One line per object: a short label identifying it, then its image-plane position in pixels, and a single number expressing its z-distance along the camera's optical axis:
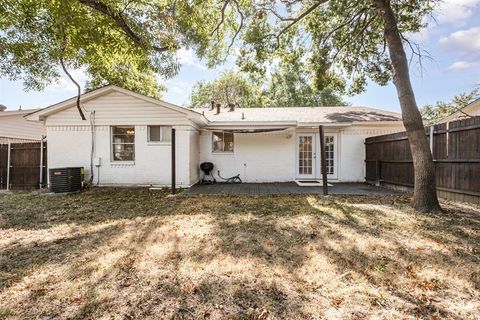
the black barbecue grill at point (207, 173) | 11.42
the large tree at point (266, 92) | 29.89
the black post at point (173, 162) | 8.05
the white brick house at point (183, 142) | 10.02
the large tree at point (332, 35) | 8.97
